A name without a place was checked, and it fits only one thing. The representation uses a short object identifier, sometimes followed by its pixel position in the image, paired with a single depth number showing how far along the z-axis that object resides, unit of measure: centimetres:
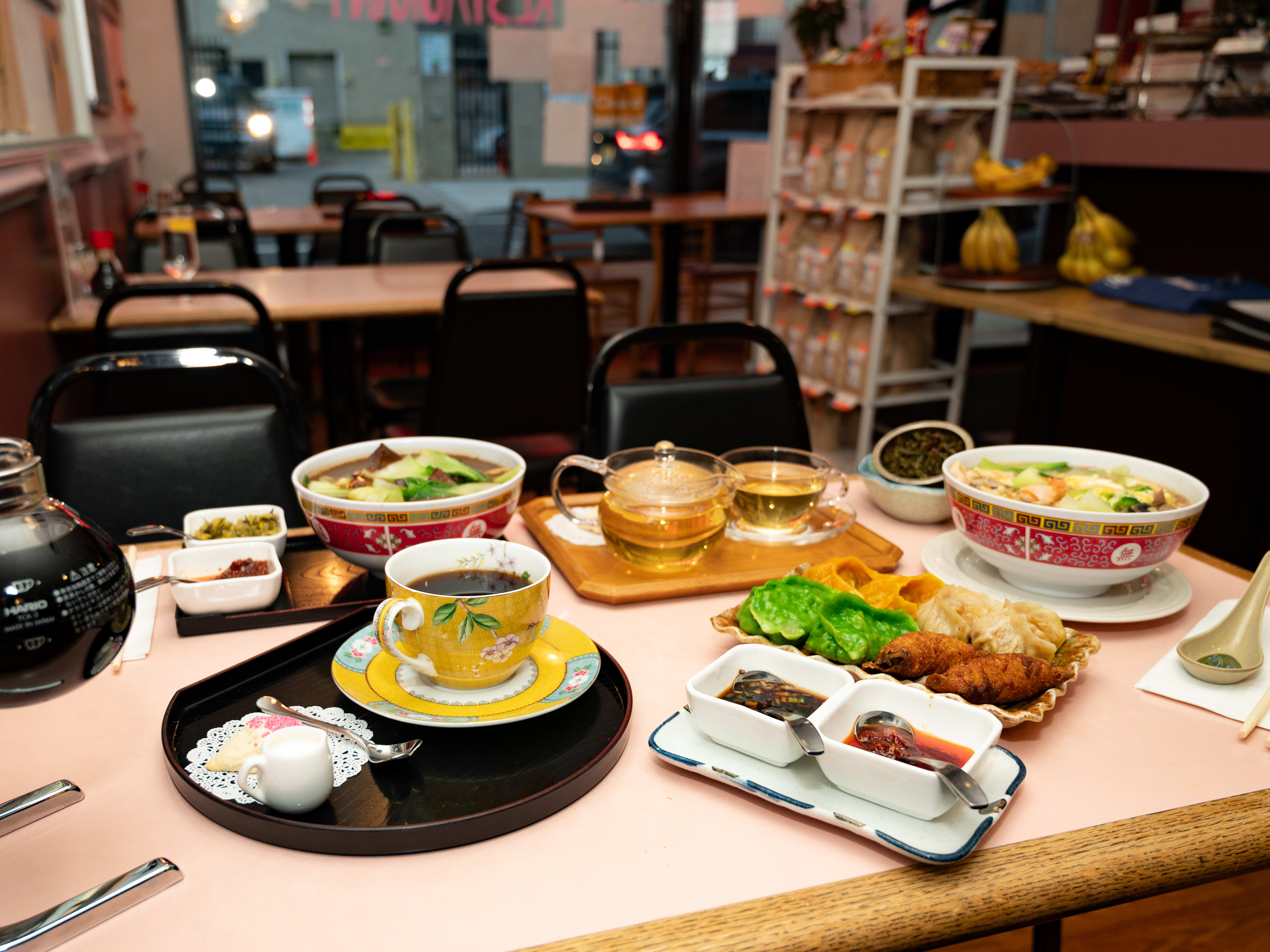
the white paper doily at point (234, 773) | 63
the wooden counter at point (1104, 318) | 224
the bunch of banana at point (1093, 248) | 306
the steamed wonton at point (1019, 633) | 79
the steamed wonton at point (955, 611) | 81
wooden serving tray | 96
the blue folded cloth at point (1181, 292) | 257
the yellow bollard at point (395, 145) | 530
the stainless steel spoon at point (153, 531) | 97
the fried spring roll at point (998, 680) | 72
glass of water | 288
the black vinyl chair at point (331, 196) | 514
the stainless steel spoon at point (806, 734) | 62
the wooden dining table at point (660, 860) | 54
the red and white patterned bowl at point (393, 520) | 92
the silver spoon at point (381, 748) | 66
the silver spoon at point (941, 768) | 57
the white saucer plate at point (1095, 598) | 92
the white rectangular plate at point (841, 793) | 59
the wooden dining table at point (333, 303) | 258
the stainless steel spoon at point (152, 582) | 77
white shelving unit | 296
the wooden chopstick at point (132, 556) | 100
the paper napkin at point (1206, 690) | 77
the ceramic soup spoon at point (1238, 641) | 81
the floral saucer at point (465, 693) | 69
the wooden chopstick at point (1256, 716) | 73
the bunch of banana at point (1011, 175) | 280
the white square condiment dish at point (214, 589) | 89
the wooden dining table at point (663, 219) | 457
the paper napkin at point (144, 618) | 85
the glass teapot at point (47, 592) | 49
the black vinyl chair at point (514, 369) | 228
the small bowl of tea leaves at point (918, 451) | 119
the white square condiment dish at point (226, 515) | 105
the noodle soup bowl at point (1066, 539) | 88
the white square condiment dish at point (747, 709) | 65
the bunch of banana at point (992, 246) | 301
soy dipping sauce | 69
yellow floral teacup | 69
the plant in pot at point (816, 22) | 375
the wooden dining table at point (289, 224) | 446
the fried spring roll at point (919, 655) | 75
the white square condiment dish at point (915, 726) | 60
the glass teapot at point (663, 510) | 97
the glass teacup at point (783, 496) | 108
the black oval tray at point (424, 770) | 59
